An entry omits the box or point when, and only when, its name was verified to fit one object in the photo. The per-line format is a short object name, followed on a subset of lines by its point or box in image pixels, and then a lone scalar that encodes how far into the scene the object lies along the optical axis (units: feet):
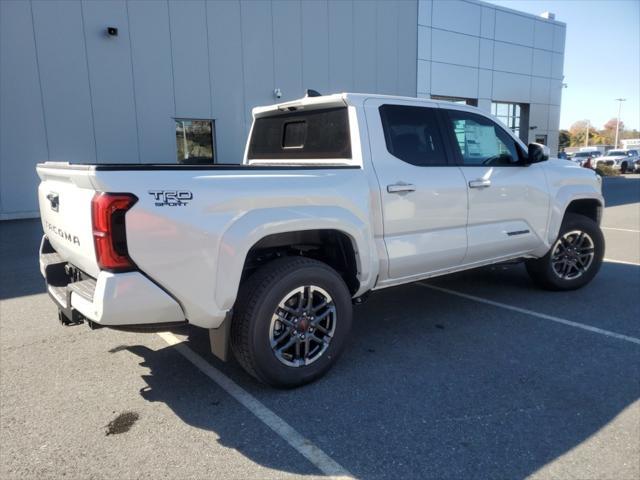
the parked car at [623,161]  120.78
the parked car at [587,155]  124.49
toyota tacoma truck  9.07
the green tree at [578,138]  343.87
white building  41.68
